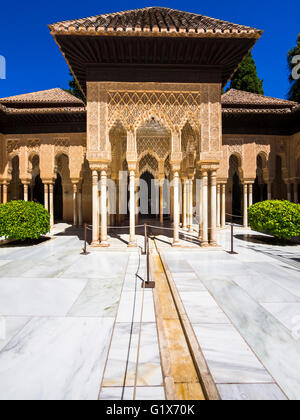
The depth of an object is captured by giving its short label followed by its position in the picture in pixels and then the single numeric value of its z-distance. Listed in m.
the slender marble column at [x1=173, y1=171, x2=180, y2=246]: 6.59
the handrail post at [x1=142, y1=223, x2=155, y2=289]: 3.65
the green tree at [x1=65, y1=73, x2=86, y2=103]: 20.76
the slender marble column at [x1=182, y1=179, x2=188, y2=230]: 10.93
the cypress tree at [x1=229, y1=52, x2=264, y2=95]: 19.39
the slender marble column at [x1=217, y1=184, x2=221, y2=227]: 10.64
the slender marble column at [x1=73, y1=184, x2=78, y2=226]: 12.38
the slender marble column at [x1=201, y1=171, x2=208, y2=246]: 6.94
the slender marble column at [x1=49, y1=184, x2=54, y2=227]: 11.44
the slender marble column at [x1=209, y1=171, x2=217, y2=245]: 6.98
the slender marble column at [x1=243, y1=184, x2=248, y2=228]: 11.30
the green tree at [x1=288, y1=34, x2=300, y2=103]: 16.06
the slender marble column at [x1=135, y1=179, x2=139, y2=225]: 11.22
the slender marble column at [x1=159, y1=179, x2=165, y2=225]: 12.39
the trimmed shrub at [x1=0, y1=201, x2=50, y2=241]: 7.16
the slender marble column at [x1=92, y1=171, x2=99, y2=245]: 6.90
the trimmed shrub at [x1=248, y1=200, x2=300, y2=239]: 7.25
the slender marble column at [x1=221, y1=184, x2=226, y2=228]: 11.12
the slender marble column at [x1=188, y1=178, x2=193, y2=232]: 10.43
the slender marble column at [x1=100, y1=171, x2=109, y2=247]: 6.96
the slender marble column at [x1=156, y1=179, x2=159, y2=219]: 14.33
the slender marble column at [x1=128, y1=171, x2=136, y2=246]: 6.93
